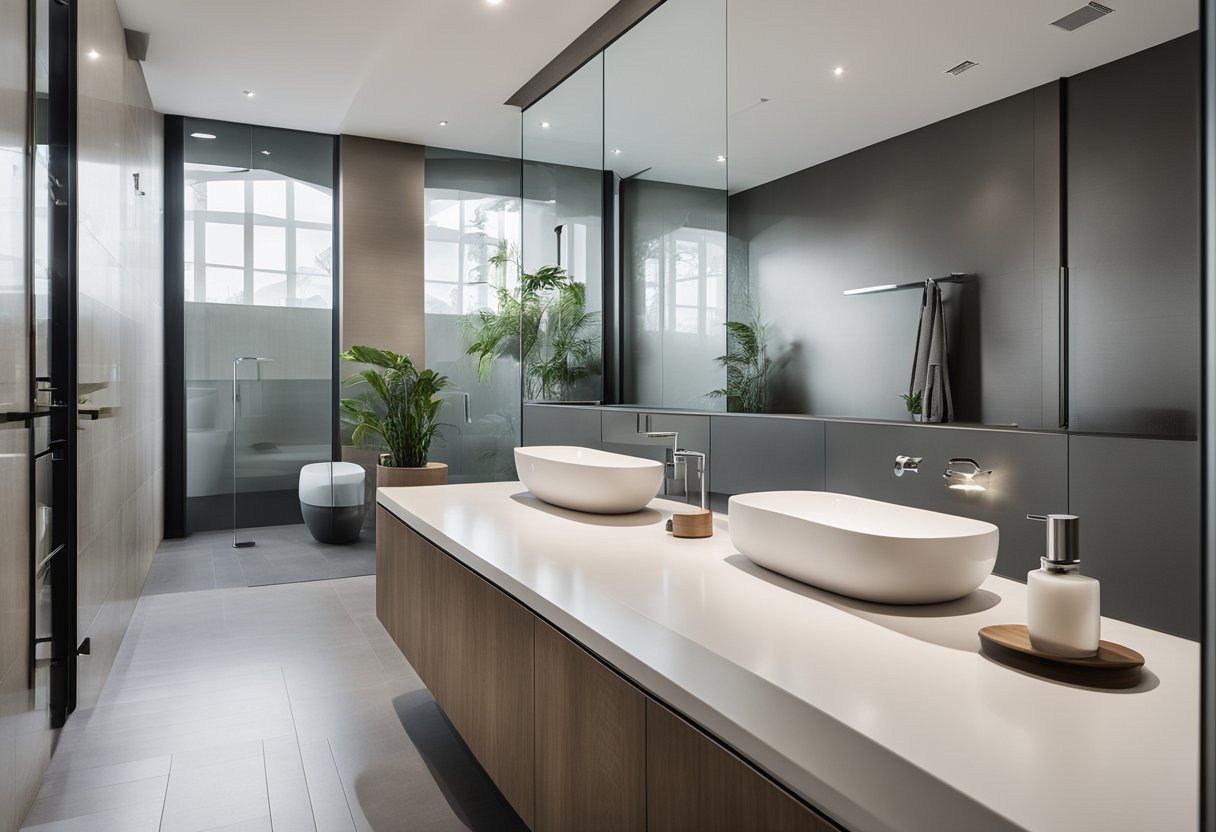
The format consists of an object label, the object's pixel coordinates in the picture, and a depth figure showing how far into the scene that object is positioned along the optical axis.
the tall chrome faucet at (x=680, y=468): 1.99
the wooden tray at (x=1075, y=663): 0.90
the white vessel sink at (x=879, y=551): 1.18
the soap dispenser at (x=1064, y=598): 0.90
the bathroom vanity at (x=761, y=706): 0.69
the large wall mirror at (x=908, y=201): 2.96
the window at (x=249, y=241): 5.05
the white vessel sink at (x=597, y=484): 2.09
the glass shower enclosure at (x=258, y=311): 5.06
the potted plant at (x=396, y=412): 5.10
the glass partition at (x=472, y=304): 5.34
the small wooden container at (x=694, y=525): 1.82
